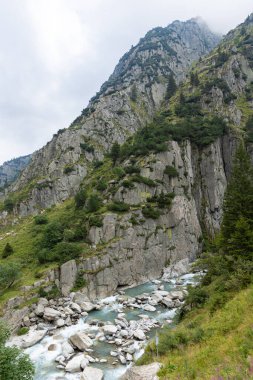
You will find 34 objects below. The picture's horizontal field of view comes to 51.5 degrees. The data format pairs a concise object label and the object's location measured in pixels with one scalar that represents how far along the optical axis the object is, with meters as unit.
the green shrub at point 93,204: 59.56
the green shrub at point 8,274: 40.16
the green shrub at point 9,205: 93.44
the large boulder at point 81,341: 28.10
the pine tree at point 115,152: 83.19
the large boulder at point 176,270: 54.41
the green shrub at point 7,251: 53.69
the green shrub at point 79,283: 44.44
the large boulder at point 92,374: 22.55
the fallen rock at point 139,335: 29.45
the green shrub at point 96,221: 54.09
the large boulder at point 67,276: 43.69
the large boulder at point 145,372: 14.78
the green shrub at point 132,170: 68.56
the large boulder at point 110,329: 31.34
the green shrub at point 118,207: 57.88
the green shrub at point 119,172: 69.44
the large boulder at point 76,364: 24.31
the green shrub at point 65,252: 47.19
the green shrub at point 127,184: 63.04
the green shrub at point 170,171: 70.25
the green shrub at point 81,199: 66.88
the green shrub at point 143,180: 65.12
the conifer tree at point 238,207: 31.80
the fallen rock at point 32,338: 29.77
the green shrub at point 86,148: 109.50
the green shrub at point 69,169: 100.69
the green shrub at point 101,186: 68.62
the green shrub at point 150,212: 59.28
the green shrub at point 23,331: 33.21
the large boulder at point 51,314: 35.81
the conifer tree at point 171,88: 137.19
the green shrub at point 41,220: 71.06
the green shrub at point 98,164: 93.62
